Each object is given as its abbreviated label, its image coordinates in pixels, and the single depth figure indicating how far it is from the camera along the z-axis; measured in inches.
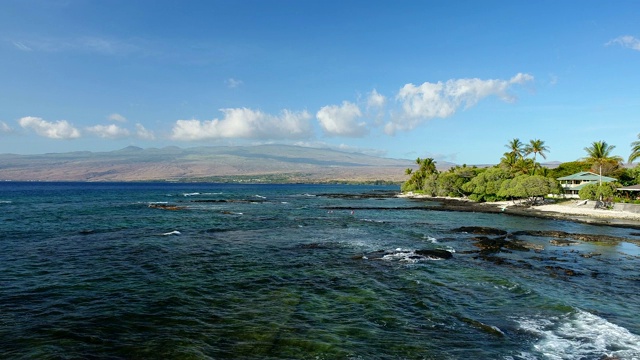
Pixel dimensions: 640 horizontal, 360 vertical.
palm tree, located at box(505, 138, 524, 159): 4557.1
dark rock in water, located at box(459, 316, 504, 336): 649.0
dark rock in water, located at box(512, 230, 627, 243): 1631.4
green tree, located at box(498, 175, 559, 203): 3078.2
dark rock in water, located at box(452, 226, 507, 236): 1851.4
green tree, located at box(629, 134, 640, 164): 2995.3
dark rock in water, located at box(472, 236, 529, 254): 1425.9
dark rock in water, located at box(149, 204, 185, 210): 3179.1
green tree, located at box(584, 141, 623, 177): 3827.5
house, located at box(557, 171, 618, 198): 3734.7
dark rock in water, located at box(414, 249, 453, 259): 1268.5
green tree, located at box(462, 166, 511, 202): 3688.5
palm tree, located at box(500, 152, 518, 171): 4477.6
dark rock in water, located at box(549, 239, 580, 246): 1536.7
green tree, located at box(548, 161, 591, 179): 5039.4
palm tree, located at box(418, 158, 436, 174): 6053.2
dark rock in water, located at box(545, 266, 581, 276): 1067.2
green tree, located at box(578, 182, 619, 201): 2653.1
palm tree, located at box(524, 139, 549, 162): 4314.2
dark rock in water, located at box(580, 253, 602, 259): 1293.4
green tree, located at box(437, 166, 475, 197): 4692.4
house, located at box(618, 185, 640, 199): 2987.2
